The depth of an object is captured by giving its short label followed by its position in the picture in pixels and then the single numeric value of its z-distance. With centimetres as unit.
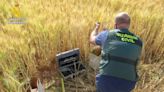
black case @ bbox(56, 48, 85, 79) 446
